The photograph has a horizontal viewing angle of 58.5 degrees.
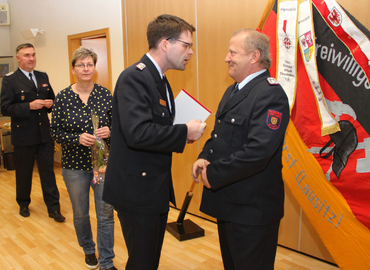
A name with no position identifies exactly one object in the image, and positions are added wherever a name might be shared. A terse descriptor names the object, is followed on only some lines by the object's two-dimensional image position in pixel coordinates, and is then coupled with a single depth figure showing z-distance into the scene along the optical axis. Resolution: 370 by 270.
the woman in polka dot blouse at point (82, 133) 2.46
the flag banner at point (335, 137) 2.08
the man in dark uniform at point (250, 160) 1.53
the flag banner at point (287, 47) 2.31
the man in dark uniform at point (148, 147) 1.52
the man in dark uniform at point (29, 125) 3.75
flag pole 2.47
